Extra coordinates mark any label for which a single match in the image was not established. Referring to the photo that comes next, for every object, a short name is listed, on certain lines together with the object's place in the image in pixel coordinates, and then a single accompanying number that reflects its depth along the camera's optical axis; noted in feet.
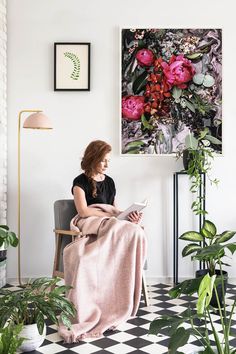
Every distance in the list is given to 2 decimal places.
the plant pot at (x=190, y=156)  14.17
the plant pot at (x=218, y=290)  12.41
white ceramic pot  9.41
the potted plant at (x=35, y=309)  9.05
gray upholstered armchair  12.84
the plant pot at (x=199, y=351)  5.77
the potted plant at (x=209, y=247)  5.61
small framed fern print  15.28
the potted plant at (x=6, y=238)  9.12
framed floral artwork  15.29
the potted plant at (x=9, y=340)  7.07
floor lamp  13.69
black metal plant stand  14.71
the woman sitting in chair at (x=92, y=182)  12.75
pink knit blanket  10.94
